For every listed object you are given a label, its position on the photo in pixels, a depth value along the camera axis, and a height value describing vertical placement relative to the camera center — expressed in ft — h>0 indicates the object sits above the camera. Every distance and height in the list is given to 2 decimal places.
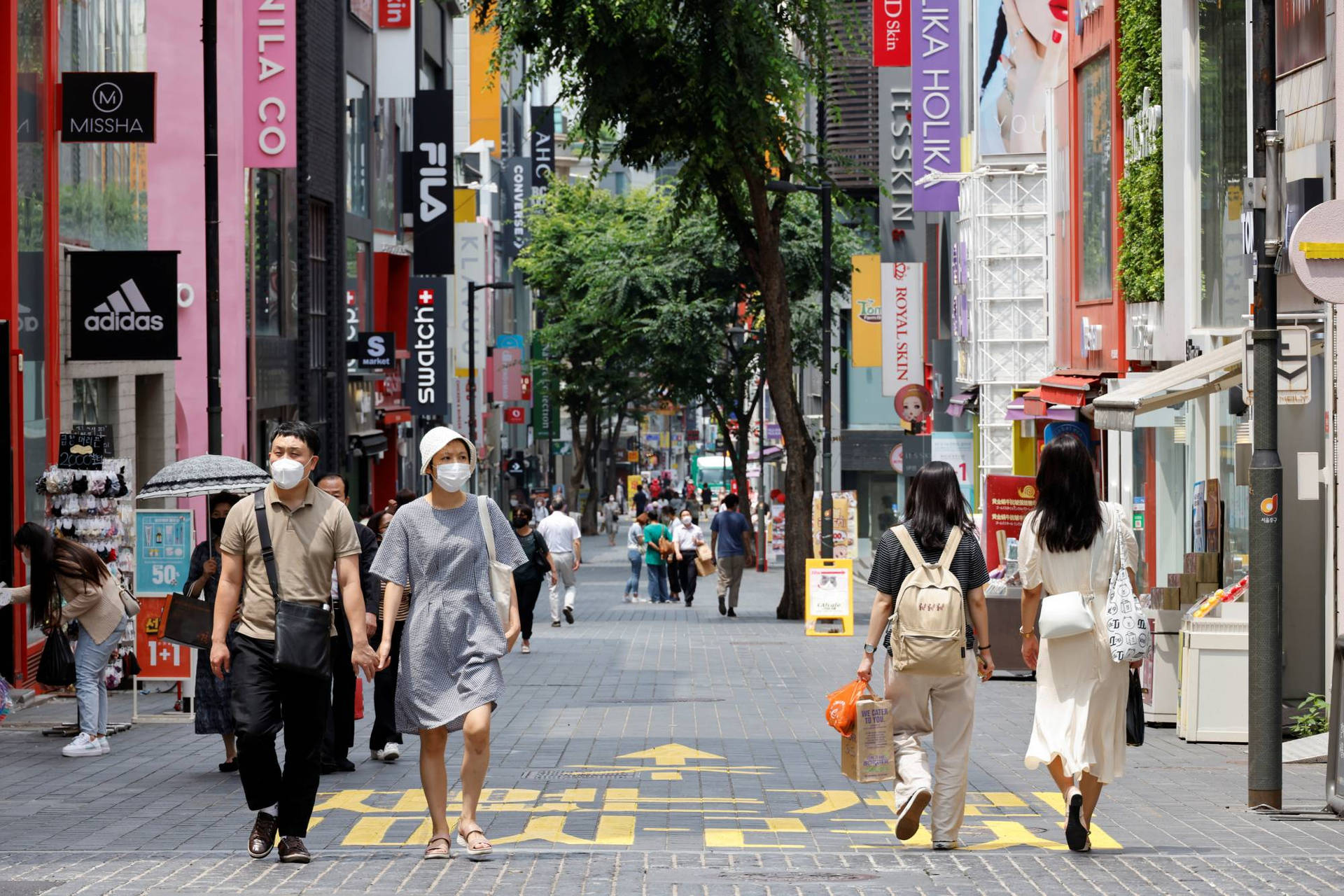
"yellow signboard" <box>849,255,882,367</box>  152.46 +8.40
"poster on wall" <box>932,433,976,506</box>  142.00 -2.27
